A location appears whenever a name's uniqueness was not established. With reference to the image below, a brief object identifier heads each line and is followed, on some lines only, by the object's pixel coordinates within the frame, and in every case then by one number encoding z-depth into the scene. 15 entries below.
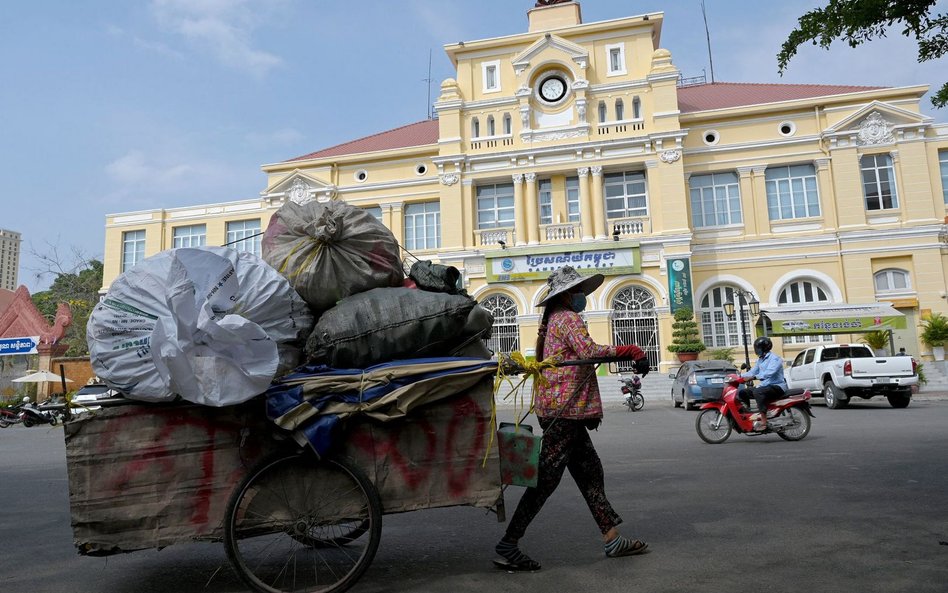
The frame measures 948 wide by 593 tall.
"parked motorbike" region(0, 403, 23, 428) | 21.33
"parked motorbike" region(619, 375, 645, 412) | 17.38
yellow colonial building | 24.75
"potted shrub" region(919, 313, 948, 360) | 22.27
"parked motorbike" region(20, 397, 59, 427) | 19.58
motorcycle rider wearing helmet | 9.47
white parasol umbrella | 23.70
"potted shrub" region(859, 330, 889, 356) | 21.28
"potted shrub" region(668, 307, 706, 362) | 23.36
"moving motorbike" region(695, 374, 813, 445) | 9.57
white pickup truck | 14.41
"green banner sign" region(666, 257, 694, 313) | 24.58
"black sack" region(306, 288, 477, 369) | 3.62
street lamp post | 21.31
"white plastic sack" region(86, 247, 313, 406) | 3.11
